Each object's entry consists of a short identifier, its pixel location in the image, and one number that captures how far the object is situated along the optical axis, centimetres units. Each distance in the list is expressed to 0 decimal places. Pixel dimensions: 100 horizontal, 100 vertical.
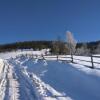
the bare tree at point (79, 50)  4143
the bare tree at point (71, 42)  4101
